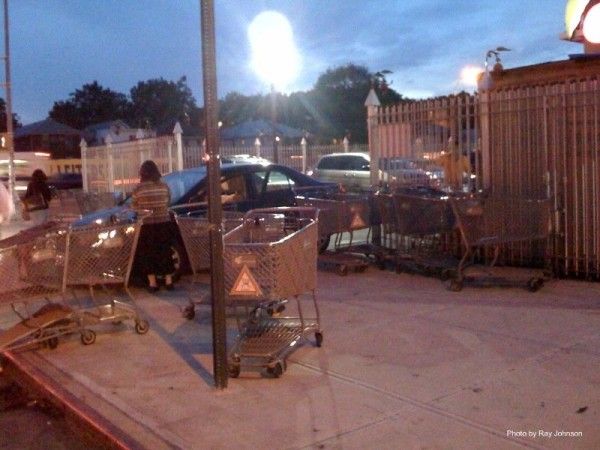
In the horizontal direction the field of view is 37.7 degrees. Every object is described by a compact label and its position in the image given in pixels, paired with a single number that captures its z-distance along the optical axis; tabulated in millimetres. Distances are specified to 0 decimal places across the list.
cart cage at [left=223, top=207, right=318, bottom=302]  7156
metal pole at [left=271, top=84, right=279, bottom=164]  25934
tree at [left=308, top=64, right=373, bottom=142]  64688
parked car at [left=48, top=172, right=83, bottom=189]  35594
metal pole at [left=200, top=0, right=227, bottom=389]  6566
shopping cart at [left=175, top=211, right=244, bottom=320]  9375
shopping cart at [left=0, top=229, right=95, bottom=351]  8133
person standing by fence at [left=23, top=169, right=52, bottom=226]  18297
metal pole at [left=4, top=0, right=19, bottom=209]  27672
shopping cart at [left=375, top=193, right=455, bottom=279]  11242
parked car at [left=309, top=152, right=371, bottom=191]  25470
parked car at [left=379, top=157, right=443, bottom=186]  13070
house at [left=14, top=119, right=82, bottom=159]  59156
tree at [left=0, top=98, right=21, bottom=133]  71288
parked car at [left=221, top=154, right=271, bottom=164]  24959
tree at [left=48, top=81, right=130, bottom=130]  83062
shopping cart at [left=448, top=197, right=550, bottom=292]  10258
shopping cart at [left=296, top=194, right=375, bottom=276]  12086
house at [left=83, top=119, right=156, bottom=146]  57394
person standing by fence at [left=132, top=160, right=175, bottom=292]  11094
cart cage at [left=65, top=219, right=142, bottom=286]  8375
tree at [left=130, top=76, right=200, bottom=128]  79562
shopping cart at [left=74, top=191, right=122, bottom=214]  16219
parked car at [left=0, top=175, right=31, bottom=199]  34412
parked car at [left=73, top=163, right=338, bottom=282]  12875
